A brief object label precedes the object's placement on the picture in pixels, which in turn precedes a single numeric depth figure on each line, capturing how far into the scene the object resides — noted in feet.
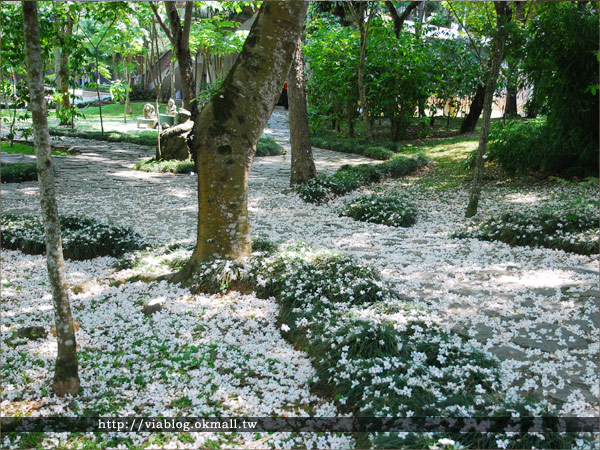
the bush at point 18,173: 29.60
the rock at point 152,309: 12.91
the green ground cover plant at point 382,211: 21.49
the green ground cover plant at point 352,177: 25.75
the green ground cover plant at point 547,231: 16.55
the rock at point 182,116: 36.22
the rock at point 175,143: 35.24
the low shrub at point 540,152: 25.96
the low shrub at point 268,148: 42.05
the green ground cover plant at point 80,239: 17.52
